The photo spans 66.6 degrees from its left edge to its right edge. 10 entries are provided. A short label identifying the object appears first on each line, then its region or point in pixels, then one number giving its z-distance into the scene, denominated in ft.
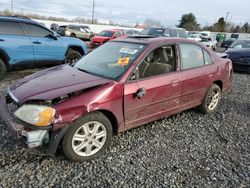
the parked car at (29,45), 16.37
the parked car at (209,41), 56.36
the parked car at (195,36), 60.27
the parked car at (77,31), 58.34
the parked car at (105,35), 41.80
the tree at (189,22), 153.58
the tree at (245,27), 186.38
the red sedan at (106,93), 7.24
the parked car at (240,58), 24.51
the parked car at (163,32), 35.37
